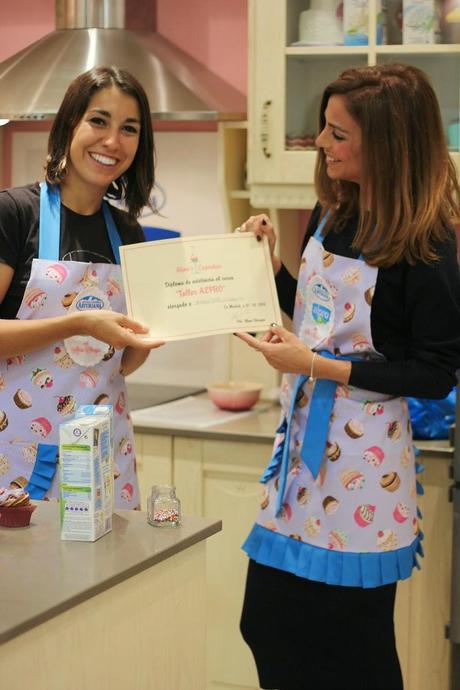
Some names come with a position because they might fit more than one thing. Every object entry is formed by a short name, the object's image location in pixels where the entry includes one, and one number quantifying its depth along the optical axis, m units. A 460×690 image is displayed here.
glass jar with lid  1.80
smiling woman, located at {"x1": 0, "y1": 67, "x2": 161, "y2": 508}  2.24
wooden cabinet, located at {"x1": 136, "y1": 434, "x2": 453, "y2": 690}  2.94
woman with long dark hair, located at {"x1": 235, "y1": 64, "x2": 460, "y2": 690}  2.23
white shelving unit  3.15
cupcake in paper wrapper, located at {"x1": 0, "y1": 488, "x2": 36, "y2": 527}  1.76
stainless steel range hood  3.18
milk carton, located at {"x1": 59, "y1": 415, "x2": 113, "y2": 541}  1.70
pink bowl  3.32
